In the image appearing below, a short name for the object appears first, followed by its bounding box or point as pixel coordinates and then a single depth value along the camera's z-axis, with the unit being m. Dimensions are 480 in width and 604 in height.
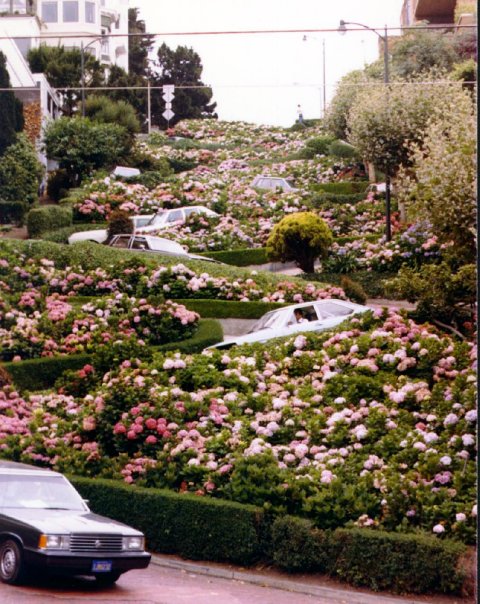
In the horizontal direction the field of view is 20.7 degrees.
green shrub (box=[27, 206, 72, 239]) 46.69
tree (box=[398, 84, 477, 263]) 25.20
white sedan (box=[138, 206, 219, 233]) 45.99
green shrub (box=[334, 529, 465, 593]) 14.47
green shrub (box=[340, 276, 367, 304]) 31.83
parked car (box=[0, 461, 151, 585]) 13.12
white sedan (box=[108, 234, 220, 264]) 38.22
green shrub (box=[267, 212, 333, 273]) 37.28
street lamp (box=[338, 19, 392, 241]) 40.91
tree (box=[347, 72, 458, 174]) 42.44
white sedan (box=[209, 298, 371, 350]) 25.12
